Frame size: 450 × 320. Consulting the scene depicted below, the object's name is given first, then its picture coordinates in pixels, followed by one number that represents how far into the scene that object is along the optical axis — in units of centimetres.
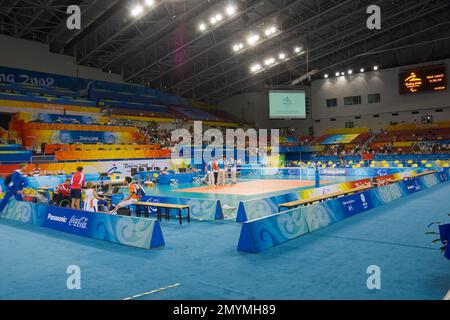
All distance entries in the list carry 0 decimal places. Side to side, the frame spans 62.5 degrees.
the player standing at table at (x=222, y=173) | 2278
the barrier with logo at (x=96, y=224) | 873
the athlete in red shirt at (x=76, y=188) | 1252
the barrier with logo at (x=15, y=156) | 2316
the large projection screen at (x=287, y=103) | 3216
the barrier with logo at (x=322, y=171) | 2652
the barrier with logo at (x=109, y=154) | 2449
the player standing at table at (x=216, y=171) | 2252
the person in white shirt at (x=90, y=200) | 1133
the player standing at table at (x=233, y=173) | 2401
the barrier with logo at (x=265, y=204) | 1159
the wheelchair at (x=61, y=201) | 1280
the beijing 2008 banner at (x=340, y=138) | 4531
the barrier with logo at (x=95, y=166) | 2138
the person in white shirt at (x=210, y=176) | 2233
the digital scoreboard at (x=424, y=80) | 3969
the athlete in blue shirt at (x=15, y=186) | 1331
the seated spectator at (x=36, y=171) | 1997
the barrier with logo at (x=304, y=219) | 818
